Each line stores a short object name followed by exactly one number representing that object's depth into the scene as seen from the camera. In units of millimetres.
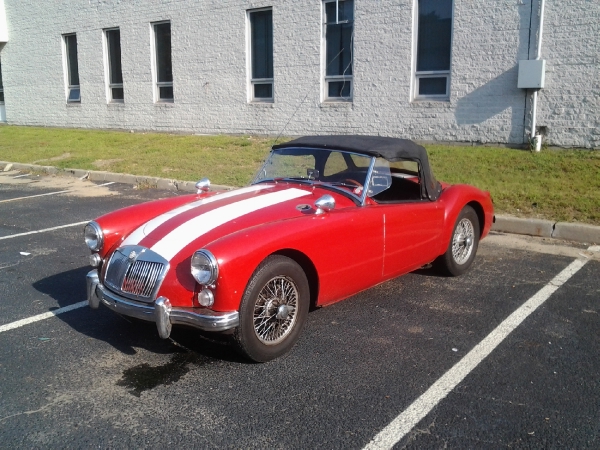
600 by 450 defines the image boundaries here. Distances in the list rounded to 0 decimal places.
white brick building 11242
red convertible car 3764
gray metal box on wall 11062
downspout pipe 11034
